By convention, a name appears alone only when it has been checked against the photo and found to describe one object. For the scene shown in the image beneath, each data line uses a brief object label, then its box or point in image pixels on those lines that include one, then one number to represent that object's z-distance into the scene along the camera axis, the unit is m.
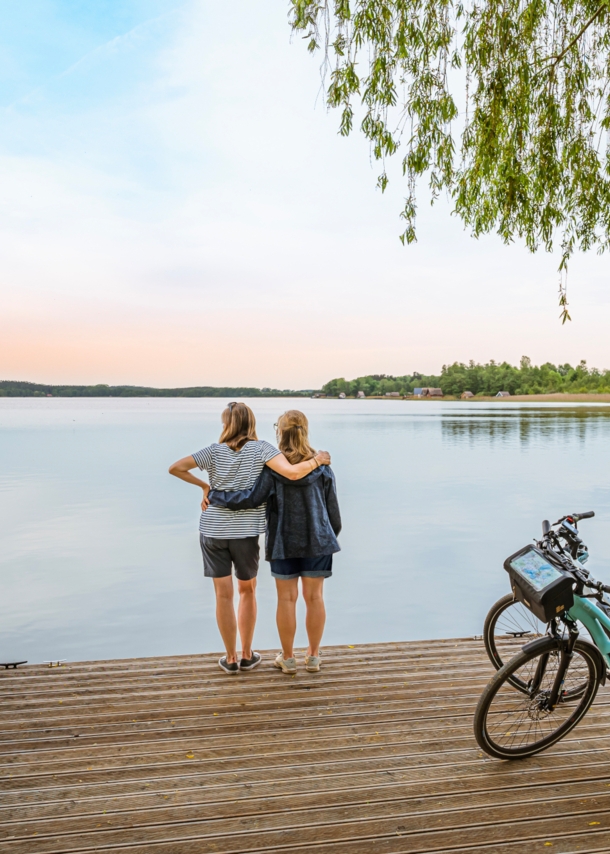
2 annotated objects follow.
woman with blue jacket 3.14
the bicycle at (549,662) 2.39
